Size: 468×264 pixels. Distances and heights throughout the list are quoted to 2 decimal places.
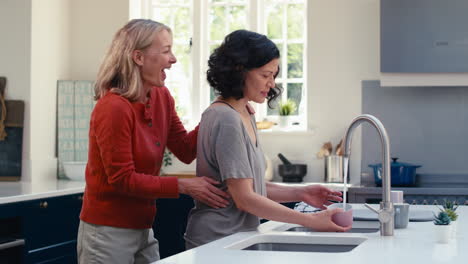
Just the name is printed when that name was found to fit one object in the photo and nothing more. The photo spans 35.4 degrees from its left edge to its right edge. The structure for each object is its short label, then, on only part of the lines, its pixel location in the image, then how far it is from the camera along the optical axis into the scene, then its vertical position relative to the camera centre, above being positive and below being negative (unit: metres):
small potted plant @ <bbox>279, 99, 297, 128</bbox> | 5.46 +0.13
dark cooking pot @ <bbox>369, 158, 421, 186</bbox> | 4.83 -0.29
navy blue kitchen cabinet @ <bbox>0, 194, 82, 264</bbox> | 3.96 -0.56
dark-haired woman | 2.29 -0.06
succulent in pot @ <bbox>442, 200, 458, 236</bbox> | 2.31 -0.26
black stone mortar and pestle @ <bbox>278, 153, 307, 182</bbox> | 5.21 -0.30
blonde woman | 2.44 -0.09
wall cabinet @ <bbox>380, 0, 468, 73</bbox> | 4.77 +0.61
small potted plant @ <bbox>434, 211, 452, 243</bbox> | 2.16 -0.29
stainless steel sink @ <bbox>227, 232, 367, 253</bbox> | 2.26 -0.35
